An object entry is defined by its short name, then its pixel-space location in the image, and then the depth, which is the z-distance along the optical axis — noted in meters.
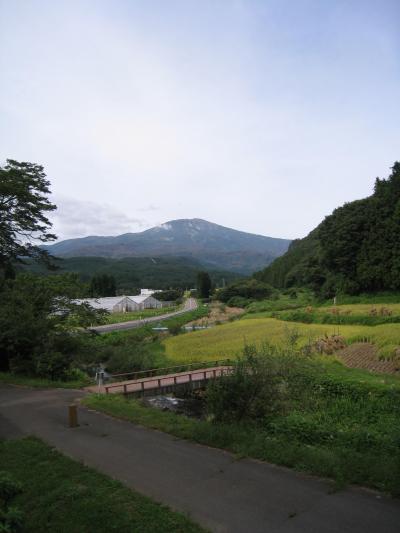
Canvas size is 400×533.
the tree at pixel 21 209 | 20.23
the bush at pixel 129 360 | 26.06
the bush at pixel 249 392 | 9.71
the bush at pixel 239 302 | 67.53
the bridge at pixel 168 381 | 18.16
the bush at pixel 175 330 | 39.09
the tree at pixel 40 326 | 18.36
